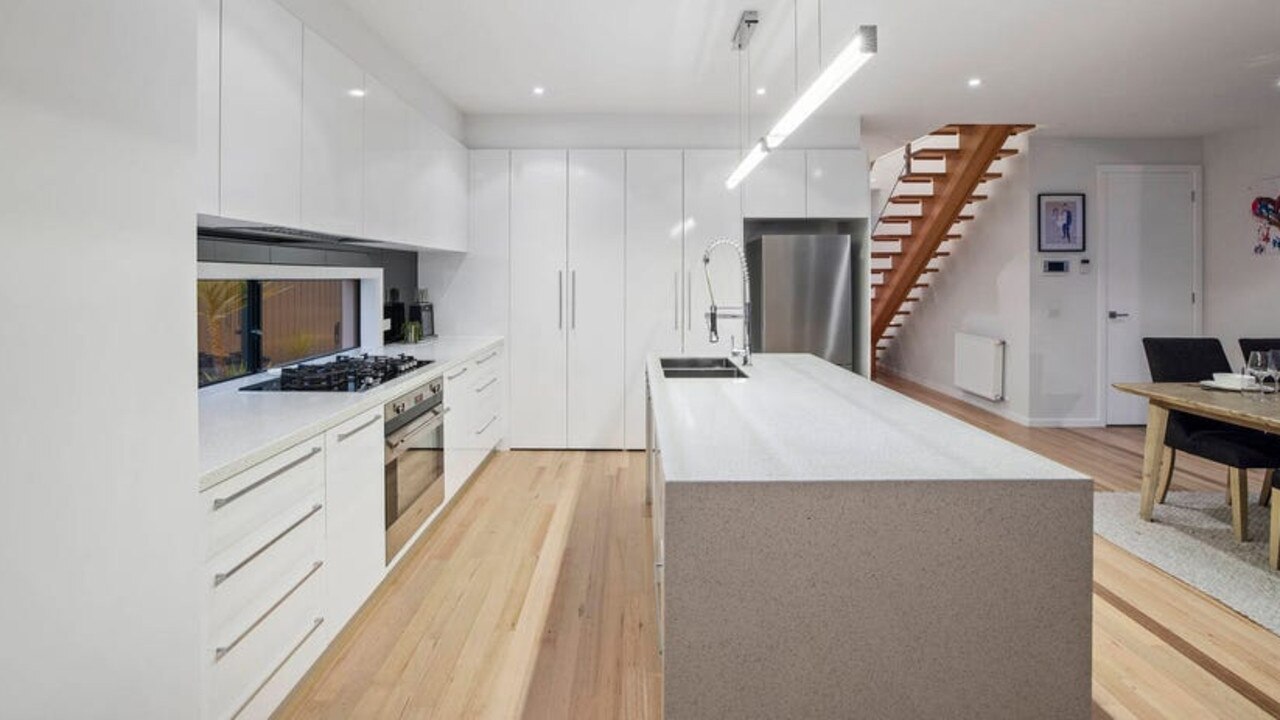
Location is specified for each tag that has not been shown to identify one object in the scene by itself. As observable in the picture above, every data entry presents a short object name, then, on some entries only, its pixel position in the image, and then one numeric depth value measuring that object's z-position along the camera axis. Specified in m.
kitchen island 1.67
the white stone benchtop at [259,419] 1.89
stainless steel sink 3.90
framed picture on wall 6.53
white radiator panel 7.05
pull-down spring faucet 3.60
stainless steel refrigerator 5.65
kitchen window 3.08
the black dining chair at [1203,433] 3.61
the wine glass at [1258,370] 3.61
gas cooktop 2.99
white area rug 3.05
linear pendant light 2.00
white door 6.54
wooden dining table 3.13
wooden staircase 6.56
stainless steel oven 3.13
